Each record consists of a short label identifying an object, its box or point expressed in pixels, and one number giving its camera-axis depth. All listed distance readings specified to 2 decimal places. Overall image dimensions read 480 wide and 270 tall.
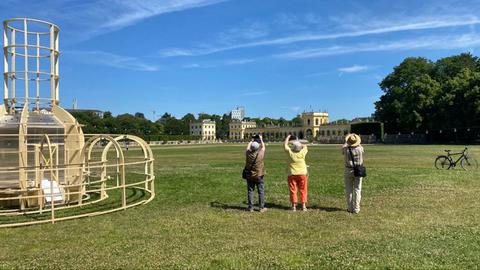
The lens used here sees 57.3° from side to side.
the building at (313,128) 160.35
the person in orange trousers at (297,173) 12.16
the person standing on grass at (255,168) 12.10
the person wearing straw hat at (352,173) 11.71
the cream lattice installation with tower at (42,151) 12.45
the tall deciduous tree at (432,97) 75.11
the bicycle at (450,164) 24.38
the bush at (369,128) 102.56
